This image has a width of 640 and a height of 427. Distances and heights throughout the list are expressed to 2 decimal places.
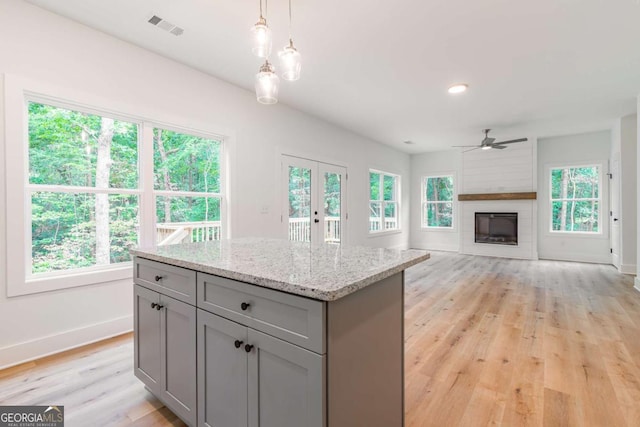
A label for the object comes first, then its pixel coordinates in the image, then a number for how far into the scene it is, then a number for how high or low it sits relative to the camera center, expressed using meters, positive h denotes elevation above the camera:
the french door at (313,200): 4.71 +0.21
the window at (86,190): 2.29 +0.21
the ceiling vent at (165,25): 2.49 +1.61
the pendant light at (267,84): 1.80 +0.78
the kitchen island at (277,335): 1.01 -0.50
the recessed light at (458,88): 3.79 +1.61
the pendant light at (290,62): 1.79 +0.91
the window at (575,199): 6.31 +0.28
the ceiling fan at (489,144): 5.69 +1.29
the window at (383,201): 7.03 +0.27
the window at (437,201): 8.08 +0.30
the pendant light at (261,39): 1.68 +0.98
